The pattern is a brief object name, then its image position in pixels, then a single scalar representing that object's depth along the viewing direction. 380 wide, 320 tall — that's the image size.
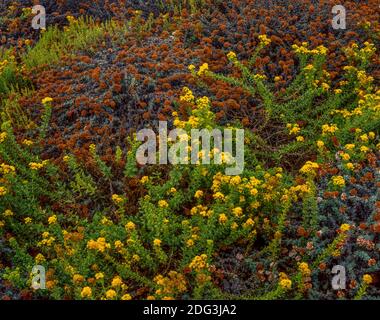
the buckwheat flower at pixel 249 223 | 4.37
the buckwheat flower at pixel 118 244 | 4.20
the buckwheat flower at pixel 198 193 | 4.63
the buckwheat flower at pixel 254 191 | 4.45
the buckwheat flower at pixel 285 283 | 3.79
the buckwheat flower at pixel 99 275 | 3.98
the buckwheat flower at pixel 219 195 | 4.45
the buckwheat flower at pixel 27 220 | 4.67
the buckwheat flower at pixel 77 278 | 3.91
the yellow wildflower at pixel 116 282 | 3.85
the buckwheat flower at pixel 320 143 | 5.00
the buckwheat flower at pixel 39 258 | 4.32
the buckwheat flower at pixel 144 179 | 4.81
